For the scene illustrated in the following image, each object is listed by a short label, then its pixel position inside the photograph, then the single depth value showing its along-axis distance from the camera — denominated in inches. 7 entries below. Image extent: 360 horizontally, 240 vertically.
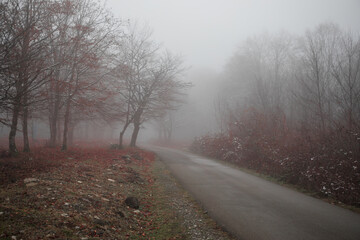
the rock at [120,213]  195.4
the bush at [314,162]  286.5
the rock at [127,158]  477.8
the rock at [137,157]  540.9
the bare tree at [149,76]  733.9
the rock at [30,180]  214.0
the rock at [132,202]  224.7
